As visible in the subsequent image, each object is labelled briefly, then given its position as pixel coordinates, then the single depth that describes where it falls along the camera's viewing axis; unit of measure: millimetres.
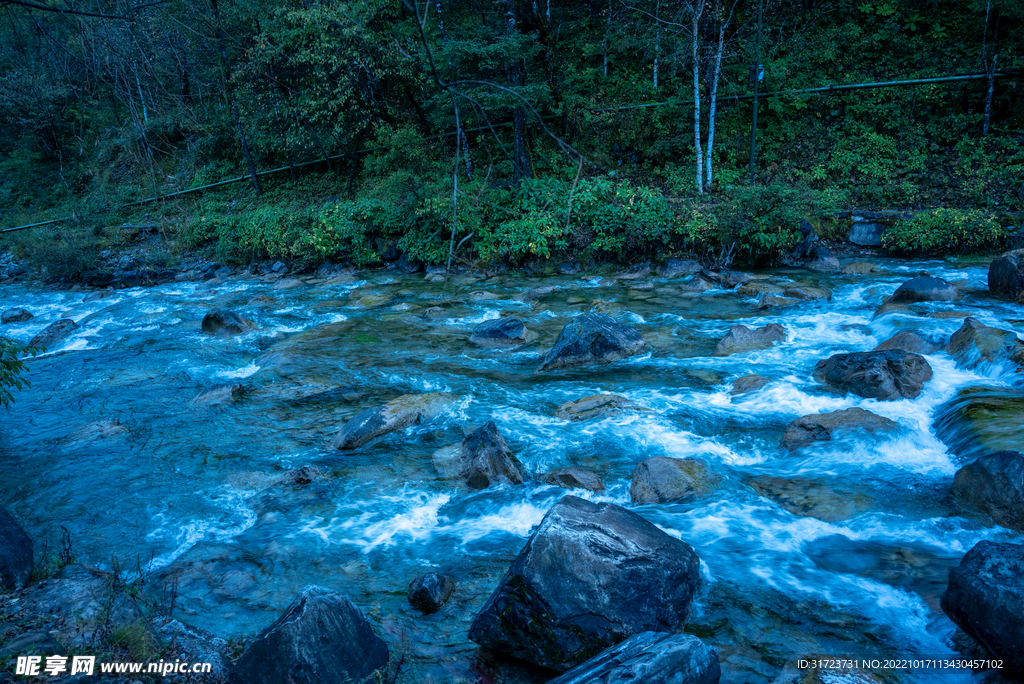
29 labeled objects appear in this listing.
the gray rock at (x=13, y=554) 3873
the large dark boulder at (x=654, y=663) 2883
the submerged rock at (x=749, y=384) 7337
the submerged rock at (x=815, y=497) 4980
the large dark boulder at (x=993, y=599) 3209
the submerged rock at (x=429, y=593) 4105
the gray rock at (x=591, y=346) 8664
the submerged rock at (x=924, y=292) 9750
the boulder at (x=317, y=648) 3129
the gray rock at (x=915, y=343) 7730
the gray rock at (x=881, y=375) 6637
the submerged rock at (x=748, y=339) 8750
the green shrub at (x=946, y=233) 11945
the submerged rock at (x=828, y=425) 6039
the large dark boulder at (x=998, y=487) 4414
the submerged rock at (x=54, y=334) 11305
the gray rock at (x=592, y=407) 6934
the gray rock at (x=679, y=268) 13143
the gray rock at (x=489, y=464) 5671
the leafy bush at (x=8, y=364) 6234
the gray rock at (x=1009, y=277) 9352
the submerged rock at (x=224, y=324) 11234
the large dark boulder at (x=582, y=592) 3463
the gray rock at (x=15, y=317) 13602
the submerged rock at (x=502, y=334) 9750
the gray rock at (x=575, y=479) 5523
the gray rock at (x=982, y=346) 6852
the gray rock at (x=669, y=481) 5332
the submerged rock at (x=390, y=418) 6613
